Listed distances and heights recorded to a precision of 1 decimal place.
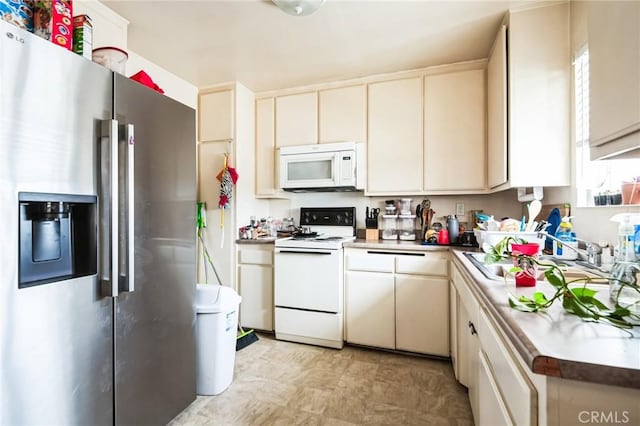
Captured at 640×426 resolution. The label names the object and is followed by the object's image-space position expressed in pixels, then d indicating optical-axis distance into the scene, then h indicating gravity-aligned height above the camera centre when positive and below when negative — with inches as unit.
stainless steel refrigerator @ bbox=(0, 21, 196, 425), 38.0 -5.0
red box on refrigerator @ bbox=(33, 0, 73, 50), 48.3 +31.0
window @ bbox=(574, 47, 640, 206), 59.9 +9.2
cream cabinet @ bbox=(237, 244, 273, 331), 109.0 -26.9
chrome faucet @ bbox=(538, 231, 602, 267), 52.5 -7.6
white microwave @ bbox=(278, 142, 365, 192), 106.1 +16.2
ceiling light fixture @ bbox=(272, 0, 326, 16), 68.2 +47.3
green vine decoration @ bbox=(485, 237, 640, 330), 29.0 -9.9
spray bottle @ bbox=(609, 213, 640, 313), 33.4 -6.4
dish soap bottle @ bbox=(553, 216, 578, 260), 62.7 -6.2
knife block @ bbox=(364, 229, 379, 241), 111.7 -8.5
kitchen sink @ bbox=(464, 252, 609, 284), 48.1 -10.5
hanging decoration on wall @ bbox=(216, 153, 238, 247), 109.0 +10.7
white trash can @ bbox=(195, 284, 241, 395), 71.7 -30.5
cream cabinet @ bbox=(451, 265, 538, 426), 27.0 -19.6
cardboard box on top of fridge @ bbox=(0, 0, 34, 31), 46.1 +31.4
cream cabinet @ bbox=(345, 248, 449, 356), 89.4 -27.4
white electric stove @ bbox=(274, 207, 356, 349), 97.4 -26.2
